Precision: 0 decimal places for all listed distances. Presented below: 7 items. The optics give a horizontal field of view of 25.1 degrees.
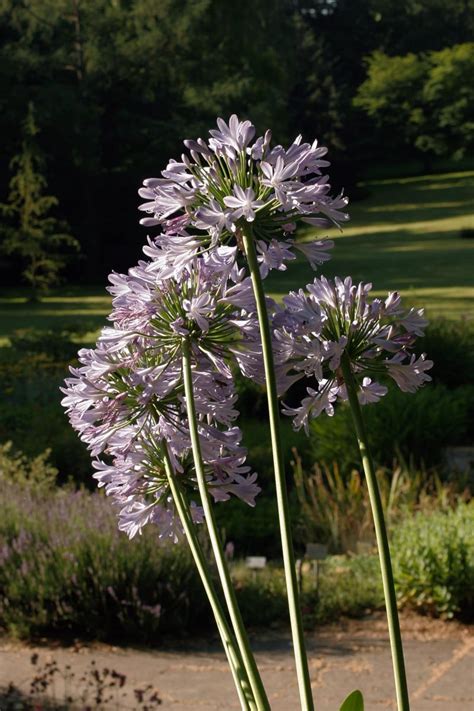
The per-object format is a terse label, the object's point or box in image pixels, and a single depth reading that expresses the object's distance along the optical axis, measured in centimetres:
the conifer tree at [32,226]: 2048
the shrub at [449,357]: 1046
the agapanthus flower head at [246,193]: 108
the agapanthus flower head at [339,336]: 110
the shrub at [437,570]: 486
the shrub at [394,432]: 723
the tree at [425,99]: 4769
